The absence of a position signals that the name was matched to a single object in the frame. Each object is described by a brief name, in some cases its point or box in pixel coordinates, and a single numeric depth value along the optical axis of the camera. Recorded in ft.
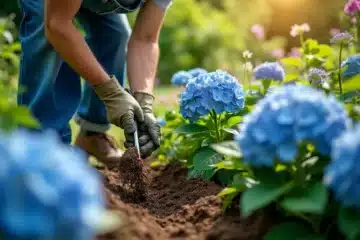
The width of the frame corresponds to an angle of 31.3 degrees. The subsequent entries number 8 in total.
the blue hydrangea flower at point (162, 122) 11.51
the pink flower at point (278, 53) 13.23
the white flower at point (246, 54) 10.02
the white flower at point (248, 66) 10.44
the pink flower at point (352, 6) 9.05
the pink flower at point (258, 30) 12.63
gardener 8.60
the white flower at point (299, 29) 10.41
